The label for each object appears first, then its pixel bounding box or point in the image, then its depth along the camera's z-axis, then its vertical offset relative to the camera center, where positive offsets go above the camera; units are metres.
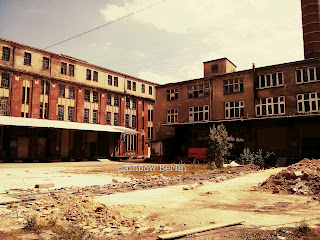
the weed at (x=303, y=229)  4.86 -1.62
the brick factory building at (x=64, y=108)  29.31 +4.95
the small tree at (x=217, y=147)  21.33 -0.26
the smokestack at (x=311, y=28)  27.14 +12.20
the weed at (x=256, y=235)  4.55 -1.65
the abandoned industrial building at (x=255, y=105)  23.89 +4.24
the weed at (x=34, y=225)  5.12 -1.60
